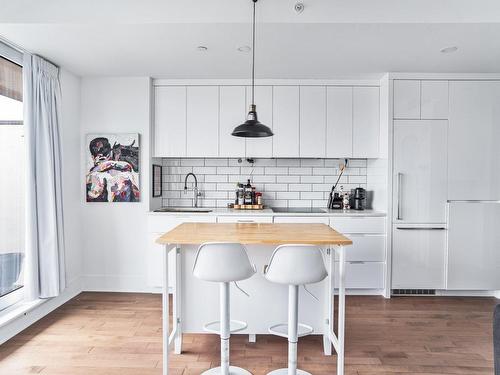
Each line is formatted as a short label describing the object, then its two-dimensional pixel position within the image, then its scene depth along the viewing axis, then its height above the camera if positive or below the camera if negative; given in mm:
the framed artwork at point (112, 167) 3787 +153
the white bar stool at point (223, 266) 1921 -526
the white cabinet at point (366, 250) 3688 -816
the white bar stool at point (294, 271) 1903 -553
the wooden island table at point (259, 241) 2086 -399
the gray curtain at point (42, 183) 2893 -36
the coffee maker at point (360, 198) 4098 -235
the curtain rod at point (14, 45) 2746 +1219
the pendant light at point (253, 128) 2406 +394
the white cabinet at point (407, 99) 3668 +940
